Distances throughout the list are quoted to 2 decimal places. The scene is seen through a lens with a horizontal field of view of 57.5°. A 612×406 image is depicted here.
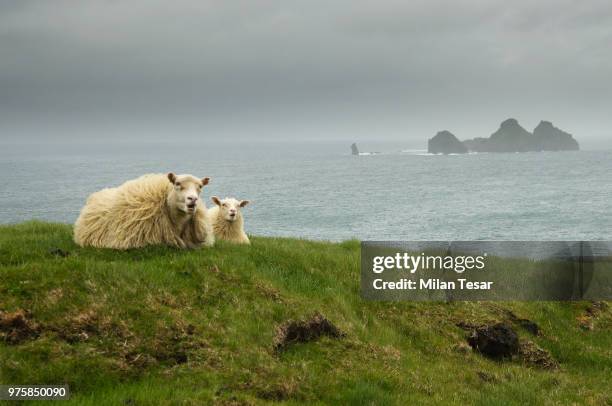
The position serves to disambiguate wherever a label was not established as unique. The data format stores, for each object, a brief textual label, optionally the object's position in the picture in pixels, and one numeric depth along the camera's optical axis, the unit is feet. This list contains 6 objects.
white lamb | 61.31
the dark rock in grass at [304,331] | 37.29
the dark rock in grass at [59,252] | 42.83
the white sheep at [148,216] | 46.60
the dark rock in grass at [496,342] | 45.16
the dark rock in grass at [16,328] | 31.89
